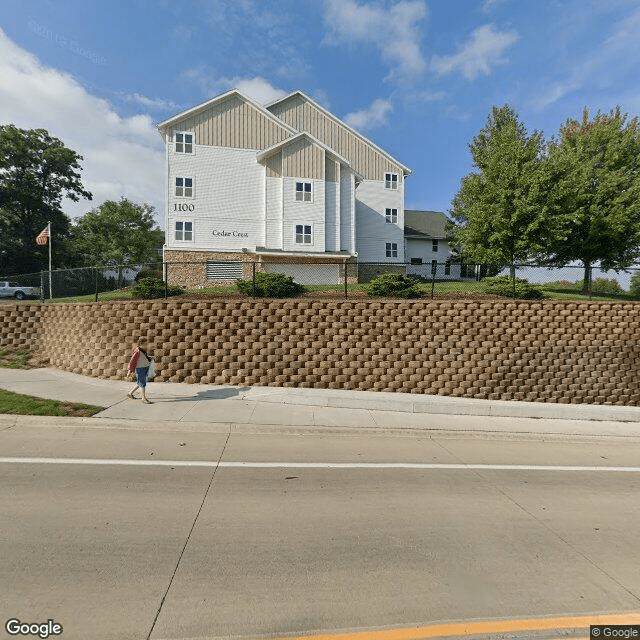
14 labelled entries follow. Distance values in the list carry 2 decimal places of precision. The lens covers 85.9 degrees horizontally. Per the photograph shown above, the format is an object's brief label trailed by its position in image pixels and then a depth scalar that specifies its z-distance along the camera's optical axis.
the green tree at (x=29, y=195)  32.56
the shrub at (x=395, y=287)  11.49
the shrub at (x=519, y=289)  11.06
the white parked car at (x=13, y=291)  24.48
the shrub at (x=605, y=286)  11.24
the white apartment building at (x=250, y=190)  22.97
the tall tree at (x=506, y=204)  16.98
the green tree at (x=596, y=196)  17.53
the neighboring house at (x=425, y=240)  35.66
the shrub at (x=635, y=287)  11.24
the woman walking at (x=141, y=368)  8.01
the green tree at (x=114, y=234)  33.66
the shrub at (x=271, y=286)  11.21
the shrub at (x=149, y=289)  11.21
